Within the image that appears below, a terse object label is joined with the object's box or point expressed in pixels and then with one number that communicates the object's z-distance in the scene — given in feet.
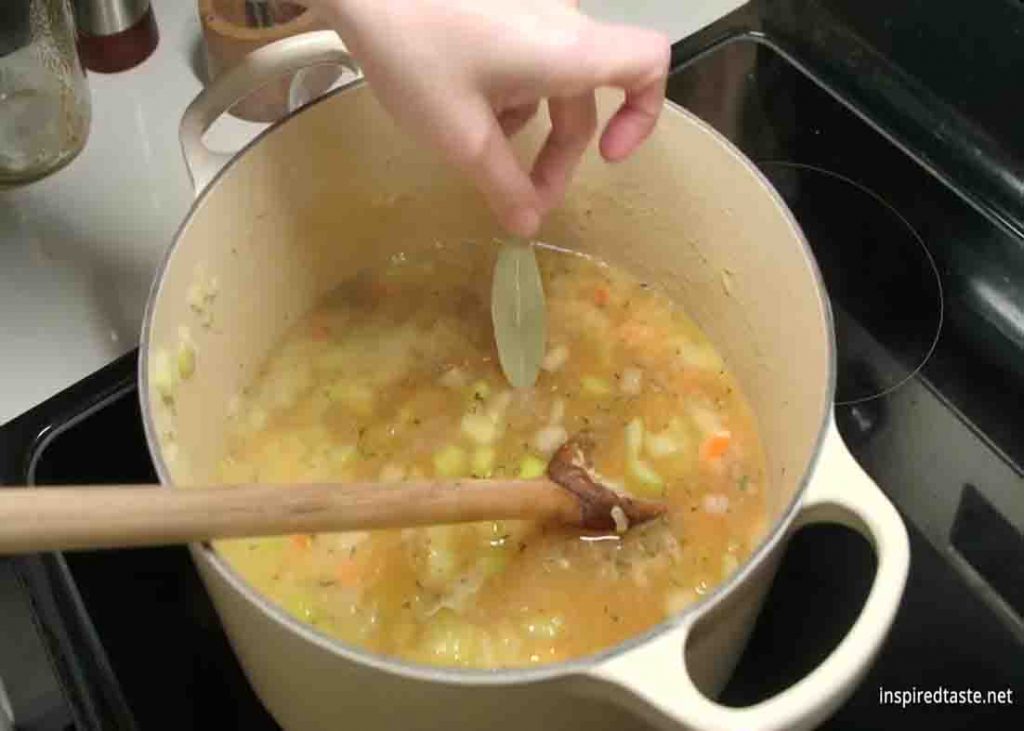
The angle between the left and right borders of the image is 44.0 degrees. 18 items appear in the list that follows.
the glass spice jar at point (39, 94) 3.36
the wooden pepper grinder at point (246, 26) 3.34
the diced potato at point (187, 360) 2.77
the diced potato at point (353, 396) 3.20
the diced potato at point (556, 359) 3.31
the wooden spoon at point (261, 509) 1.63
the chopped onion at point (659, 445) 3.13
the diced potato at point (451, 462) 3.08
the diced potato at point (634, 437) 3.13
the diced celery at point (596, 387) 3.25
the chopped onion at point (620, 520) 2.80
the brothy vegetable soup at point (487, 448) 2.76
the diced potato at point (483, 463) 3.08
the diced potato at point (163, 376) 2.49
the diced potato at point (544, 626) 2.71
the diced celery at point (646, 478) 3.04
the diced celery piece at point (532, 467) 3.05
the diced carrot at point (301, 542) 2.87
